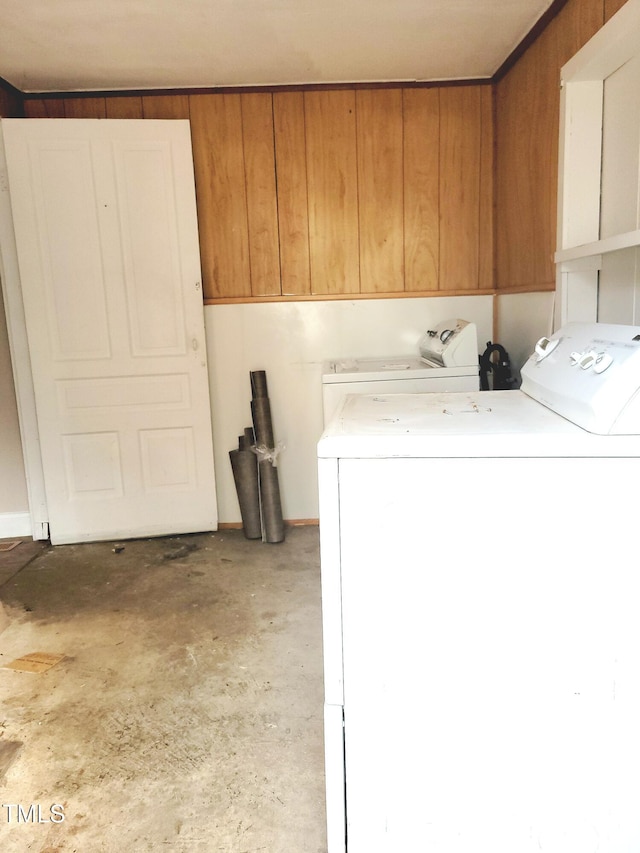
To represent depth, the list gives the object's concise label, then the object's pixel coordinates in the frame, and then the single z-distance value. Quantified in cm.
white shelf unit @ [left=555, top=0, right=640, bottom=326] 180
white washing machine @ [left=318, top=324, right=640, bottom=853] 108
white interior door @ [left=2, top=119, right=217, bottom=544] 295
